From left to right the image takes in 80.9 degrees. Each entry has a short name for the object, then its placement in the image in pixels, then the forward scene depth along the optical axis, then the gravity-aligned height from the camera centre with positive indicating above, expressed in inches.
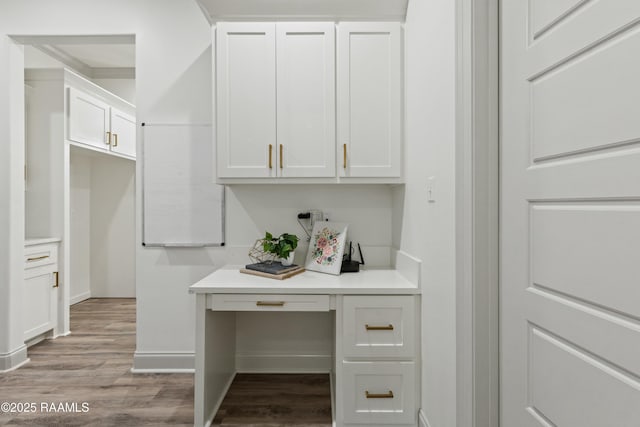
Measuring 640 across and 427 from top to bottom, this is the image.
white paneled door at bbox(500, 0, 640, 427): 30.9 -0.3
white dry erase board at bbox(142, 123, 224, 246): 101.0 +5.4
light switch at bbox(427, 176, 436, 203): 64.9 +3.6
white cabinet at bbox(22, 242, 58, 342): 115.4 -26.1
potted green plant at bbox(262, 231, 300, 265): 88.4 -8.8
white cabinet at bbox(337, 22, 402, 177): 86.3 +25.9
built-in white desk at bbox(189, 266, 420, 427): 73.4 -25.4
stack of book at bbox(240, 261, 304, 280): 84.1 -14.0
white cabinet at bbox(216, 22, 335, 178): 86.7 +25.5
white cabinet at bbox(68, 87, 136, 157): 131.8 +33.4
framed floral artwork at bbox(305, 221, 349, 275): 89.7 -9.3
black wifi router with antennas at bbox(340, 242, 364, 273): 91.4 -13.9
